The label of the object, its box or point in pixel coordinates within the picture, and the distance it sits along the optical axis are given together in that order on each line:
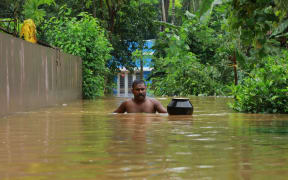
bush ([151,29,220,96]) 23.61
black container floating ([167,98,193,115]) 10.70
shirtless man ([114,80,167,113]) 11.52
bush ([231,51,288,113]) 11.43
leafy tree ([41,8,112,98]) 21.50
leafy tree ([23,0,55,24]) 30.73
